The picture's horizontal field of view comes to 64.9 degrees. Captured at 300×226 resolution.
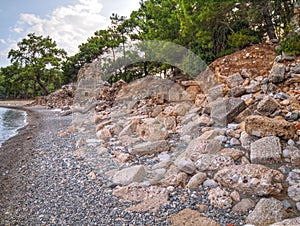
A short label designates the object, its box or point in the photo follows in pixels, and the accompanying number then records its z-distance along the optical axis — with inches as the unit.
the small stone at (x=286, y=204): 113.2
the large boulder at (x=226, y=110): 219.6
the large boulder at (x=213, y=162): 150.8
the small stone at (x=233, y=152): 159.8
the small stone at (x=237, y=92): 261.4
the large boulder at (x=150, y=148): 204.5
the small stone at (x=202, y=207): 120.2
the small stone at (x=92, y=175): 173.4
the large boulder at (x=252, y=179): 123.1
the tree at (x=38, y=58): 1115.8
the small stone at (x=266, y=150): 149.3
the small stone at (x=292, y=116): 193.0
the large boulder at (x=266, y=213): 104.7
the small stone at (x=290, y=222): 94.9
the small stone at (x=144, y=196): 126.9
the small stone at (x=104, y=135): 273.7
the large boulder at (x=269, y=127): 167.3
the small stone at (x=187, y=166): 153.2
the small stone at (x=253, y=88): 257.8
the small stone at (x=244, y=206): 115.8
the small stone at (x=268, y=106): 203.2
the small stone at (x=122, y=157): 197.5
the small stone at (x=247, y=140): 172.6
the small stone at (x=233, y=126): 203.6
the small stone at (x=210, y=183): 137.6
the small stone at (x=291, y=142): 161.5
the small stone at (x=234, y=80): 292.8
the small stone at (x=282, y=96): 225.3
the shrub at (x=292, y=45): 272.0
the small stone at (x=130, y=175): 154.5
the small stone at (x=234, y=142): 180.1
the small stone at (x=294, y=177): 130.3
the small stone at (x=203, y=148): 170.2
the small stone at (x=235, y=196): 123.6
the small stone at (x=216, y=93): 278.4
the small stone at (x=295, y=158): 145.0
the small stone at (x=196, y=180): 140.1
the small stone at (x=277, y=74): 253.8
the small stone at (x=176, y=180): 144.0
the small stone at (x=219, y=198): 121.1
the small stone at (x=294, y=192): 118.6
